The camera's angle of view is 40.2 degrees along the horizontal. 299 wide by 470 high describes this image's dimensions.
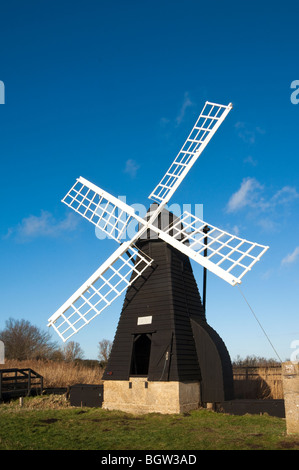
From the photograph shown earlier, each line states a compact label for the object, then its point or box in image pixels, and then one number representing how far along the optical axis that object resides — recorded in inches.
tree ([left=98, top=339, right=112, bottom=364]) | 1874.0
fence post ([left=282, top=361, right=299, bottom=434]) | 348.2
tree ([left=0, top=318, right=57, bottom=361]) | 1681.8
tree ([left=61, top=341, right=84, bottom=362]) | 1795.0
